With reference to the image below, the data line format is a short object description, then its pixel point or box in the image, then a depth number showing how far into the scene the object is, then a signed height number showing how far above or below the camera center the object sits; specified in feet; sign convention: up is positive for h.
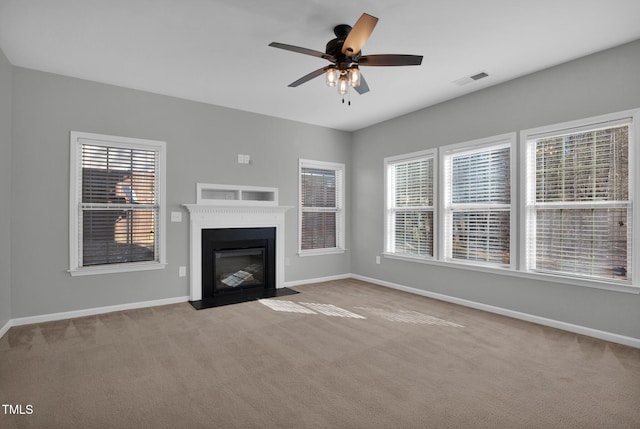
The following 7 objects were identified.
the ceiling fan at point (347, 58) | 7.63 +3.91
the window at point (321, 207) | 18.57 +0.42
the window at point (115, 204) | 12.37 +0.35
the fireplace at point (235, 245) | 14.76 -1.50
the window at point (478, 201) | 12.87 +0.61
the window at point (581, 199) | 10.05 +0.59
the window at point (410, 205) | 15.94 +0.55
